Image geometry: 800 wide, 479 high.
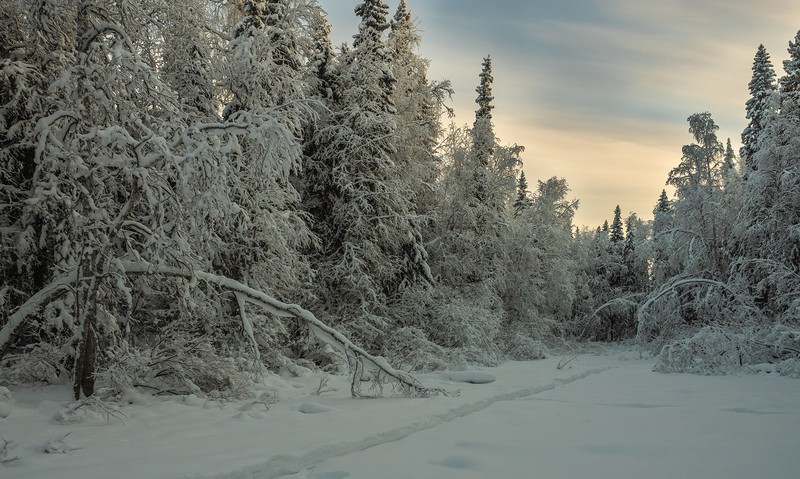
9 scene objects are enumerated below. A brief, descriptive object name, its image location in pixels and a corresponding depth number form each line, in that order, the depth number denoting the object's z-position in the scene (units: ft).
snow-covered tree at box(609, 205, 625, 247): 167.12
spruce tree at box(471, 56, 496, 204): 68.49
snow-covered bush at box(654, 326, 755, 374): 49.29
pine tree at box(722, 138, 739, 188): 72.70
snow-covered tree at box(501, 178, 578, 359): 80.02
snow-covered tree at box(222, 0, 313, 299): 36.99
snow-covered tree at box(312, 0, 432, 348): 50.88
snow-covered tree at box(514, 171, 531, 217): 112.86
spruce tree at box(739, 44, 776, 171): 83.46
